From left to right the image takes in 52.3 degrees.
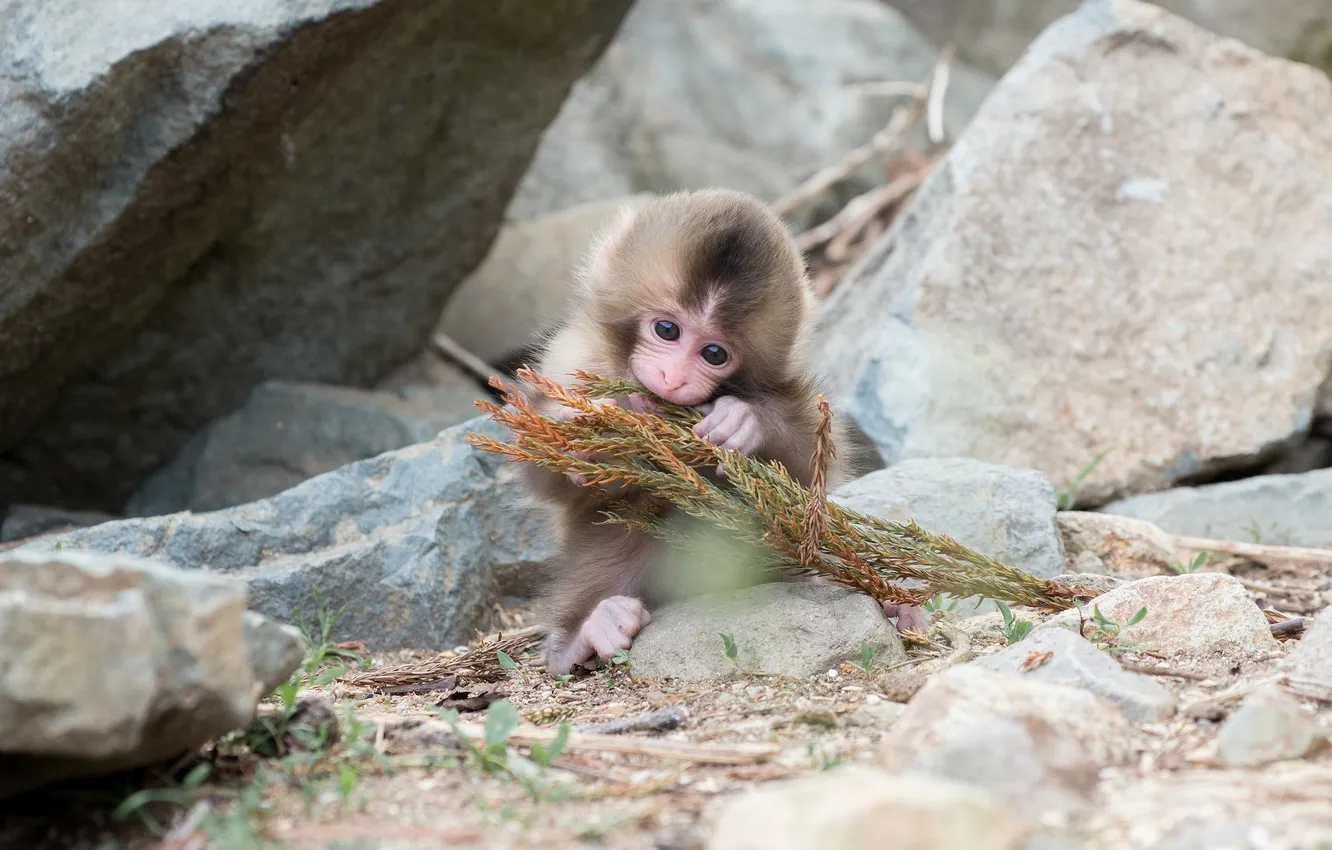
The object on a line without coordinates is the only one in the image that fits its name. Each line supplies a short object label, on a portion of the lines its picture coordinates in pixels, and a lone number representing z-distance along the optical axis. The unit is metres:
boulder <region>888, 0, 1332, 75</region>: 8.08
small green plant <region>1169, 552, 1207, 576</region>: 4.56
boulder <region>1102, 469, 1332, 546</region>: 5.24
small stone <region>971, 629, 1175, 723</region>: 2.93
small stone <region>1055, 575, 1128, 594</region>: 4.24
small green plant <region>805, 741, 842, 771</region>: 2.71
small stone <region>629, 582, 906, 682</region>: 3.61
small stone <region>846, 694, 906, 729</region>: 3.06
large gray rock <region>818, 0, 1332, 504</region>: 5.62
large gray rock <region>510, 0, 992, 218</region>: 9.34
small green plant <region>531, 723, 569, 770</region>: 2.71
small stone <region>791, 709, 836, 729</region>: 3.05
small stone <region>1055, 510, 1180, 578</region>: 4.72
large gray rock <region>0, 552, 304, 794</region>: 2.17
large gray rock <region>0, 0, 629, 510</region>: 4.57
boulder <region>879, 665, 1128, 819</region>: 2.38
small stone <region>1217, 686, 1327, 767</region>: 2.58
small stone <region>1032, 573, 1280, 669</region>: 3.51
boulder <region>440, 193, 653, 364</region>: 7.50
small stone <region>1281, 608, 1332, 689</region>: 3.04
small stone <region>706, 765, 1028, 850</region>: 1.95
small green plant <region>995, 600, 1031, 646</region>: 3.61
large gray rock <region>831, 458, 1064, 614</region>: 4.52
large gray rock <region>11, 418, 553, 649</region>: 4.45
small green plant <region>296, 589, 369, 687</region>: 3.73
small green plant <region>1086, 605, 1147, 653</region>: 3.49
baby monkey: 3.91
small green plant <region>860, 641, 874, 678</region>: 3.52
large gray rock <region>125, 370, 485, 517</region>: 5.90
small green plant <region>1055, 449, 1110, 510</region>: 5.42
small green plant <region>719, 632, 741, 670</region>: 3.59
